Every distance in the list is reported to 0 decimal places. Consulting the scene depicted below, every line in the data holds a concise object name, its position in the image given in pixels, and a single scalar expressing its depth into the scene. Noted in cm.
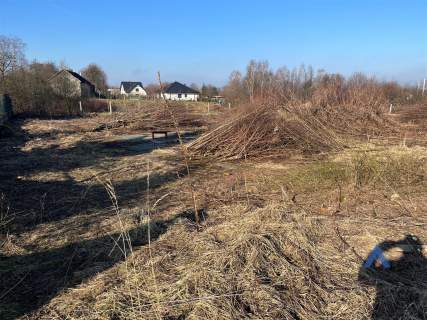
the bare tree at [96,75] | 5849
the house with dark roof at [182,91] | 6612
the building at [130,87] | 7371
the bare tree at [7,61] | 3444
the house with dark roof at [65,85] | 3178
